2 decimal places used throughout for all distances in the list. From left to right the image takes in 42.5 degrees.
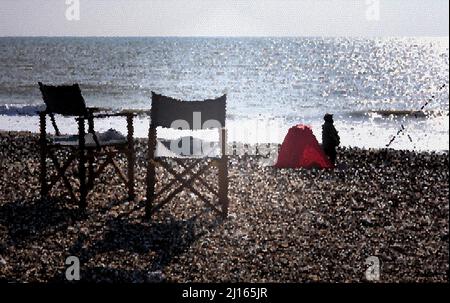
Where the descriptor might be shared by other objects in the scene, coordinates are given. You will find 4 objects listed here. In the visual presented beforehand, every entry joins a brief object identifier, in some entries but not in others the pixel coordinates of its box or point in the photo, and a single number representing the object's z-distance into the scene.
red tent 10.47
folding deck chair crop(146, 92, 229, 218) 6.60
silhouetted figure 10.80
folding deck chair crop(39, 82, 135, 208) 6.93
